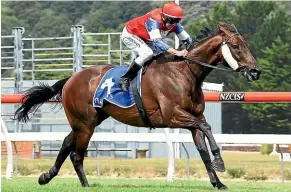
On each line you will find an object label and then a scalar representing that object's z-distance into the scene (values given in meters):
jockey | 18.77
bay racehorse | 18.33
